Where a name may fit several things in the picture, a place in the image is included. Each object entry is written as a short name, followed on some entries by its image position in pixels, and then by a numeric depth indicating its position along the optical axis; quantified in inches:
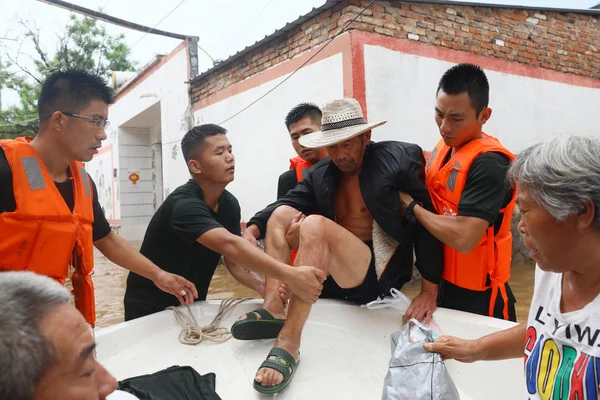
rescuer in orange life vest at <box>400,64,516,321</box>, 77.8
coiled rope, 96.3
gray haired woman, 39.9
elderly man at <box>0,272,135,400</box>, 27.4
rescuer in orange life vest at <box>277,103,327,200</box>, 128.9
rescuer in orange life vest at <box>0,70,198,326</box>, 78.0
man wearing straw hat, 85.8
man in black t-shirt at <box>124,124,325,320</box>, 92.0
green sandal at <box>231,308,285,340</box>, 85.2
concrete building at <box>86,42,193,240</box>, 442.3
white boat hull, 77.7
